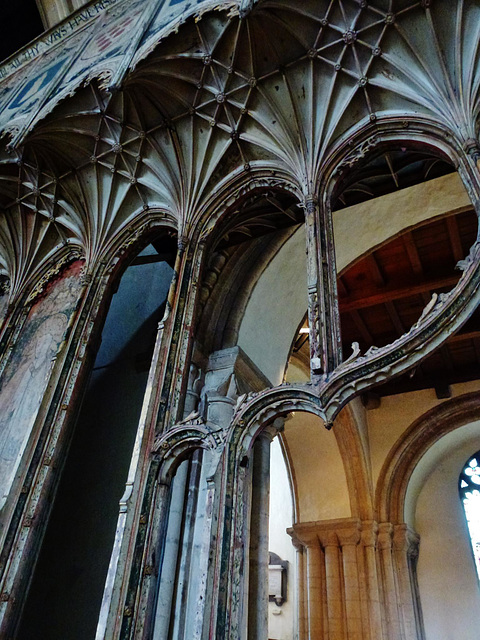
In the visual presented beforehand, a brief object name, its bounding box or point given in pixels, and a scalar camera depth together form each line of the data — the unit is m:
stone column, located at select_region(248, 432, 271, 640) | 4.08
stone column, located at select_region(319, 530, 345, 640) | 8.29
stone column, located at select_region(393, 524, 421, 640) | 8.42
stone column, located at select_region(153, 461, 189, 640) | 3.80
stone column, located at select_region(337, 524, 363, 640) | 8.17
